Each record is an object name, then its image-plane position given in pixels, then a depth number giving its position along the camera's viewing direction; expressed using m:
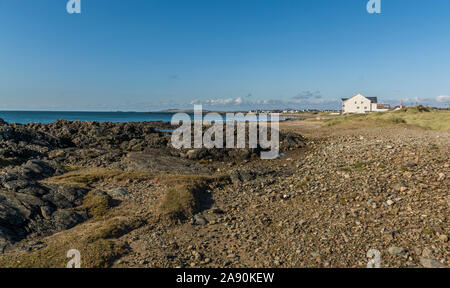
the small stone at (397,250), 8.02
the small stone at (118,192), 13.38
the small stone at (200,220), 11.03
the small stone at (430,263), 7.35
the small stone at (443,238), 8.27
